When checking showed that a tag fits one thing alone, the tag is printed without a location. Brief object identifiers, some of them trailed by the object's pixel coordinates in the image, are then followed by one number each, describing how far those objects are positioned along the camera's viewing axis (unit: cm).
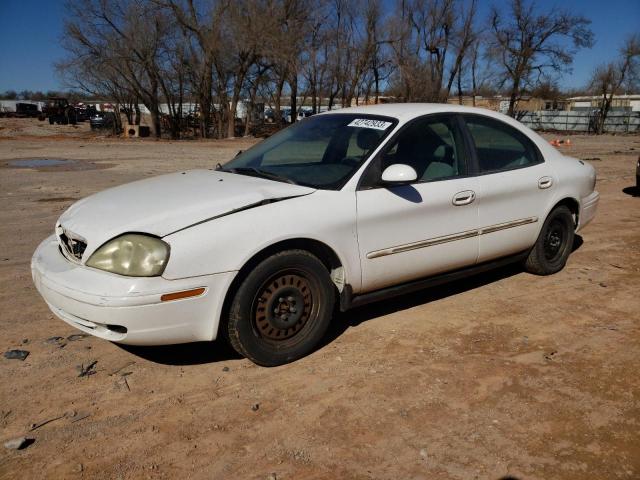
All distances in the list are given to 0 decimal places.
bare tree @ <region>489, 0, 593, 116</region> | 4550
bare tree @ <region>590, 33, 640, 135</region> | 4512
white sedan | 298
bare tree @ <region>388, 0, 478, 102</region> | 3947
